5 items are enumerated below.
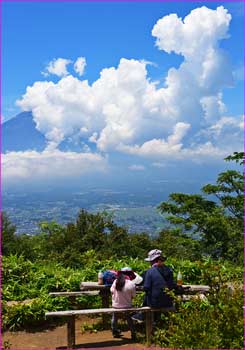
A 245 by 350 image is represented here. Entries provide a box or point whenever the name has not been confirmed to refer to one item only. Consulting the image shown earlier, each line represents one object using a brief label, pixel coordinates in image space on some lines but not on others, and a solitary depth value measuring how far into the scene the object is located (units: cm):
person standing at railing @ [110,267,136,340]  698
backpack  786
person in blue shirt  683
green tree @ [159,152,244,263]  1645
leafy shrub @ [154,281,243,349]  433
